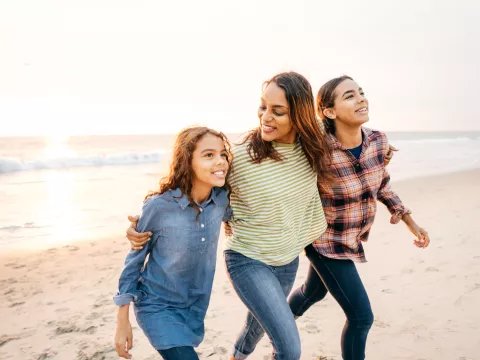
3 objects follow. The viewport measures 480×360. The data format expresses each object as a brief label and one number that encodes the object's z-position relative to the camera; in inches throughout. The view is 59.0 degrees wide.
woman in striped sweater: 101.8
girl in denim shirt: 90.9
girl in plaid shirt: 111.7
